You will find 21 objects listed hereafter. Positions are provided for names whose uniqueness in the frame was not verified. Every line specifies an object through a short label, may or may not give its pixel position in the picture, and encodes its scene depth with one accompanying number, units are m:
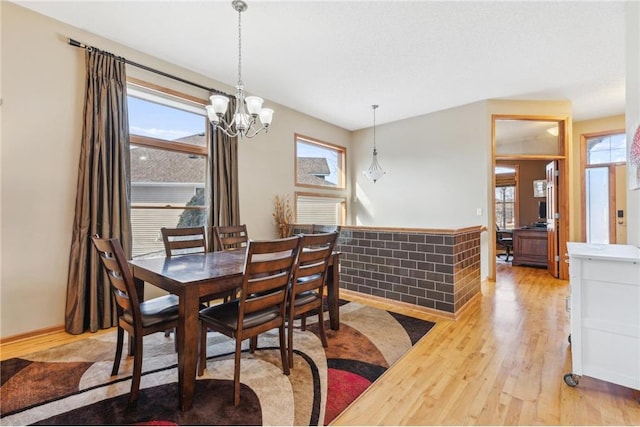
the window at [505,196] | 8.09
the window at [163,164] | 3.35
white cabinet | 1.75
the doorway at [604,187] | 5.32
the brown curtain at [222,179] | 3.85
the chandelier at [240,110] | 2.54
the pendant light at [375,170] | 5.85
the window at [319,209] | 5.38
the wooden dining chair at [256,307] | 1.73
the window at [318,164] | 5.37
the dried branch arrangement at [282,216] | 4.67
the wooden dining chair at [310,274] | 2.10
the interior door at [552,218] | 4.89
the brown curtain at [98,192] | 2.80
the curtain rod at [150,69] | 2.83
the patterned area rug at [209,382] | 1.65
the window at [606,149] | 5.37
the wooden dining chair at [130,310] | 1.69
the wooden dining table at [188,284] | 1.65
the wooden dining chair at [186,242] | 2.72
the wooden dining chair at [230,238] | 3.09
